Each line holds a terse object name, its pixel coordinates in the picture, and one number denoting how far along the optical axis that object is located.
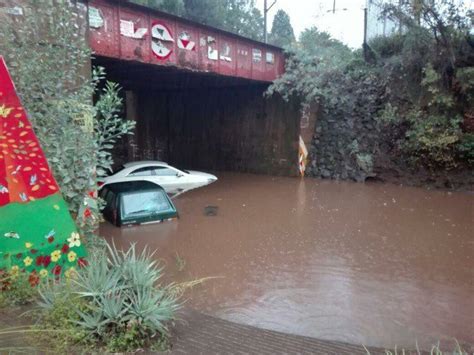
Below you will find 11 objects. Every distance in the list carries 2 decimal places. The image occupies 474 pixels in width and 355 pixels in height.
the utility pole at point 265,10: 31.49
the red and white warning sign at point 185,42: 15.01
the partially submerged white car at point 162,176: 14.86
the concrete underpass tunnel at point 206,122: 21.19
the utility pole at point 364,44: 20.98
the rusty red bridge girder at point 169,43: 12.40
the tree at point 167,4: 35.31
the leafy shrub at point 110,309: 3.58
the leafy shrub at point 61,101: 5.36
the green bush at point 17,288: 4.48
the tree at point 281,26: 58.36
